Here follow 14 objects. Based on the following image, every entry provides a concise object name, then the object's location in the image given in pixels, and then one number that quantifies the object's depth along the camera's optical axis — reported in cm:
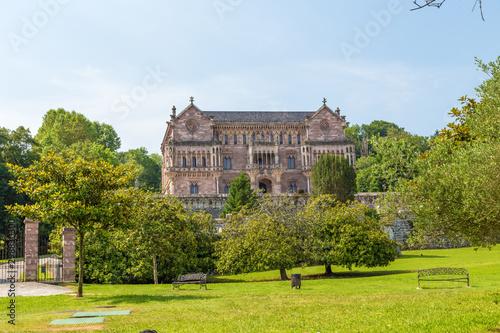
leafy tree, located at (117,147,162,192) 10356
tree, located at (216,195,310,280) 2964
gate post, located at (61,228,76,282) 2425
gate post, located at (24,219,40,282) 2433
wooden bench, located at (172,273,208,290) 2341
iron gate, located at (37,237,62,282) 2618
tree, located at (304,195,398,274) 3112
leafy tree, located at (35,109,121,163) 6569
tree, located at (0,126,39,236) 4822
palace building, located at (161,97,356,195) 6925
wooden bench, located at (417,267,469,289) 2197
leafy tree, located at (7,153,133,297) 1844
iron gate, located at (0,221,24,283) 2481
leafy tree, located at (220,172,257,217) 4920
